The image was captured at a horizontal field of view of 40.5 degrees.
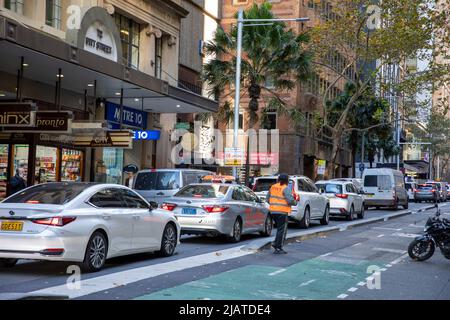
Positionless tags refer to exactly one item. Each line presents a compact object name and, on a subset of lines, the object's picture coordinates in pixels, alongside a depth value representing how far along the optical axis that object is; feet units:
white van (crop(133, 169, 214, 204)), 60.59
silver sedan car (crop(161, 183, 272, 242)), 48.24
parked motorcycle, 41.11
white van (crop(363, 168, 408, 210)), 117.80
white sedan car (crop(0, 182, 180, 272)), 31.12
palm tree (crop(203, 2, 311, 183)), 91.61
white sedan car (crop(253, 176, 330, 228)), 66.49
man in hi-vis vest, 43.58
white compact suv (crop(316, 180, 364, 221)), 82.69
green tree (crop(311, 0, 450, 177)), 106.42
